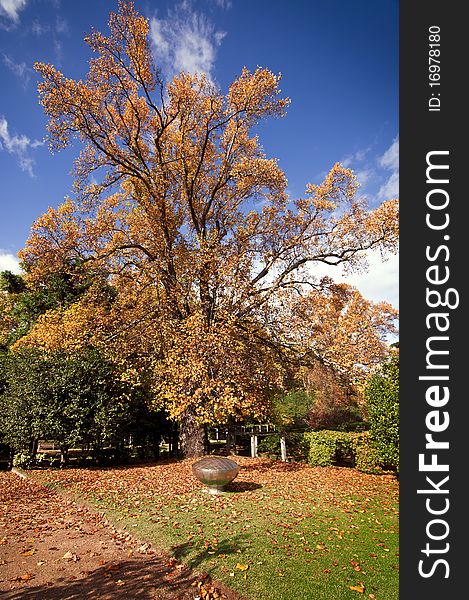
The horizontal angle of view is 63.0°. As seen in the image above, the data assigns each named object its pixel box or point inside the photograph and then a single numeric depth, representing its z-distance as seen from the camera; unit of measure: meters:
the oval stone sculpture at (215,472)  9.38
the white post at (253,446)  16.77
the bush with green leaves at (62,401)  13.45
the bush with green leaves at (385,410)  10.67
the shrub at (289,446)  15.98
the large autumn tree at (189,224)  13.55
